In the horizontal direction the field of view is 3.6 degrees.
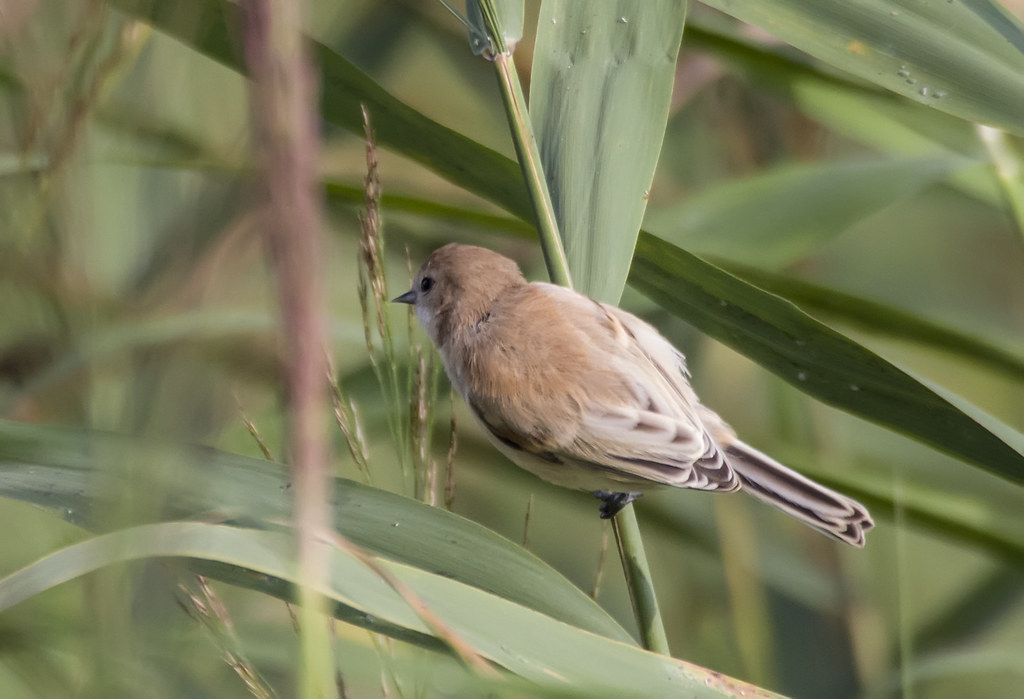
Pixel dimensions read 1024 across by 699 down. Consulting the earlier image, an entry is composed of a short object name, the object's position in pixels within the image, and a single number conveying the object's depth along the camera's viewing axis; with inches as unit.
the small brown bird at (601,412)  124.6
